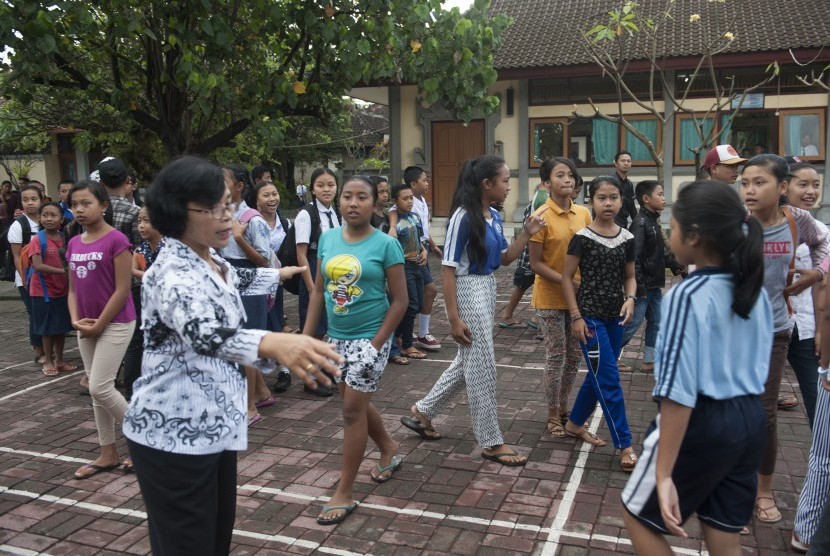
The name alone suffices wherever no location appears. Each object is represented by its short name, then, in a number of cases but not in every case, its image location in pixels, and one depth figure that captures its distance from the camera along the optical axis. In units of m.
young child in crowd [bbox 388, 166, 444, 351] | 7.83
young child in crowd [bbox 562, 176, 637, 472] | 4.52
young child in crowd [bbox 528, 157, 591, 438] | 4.86
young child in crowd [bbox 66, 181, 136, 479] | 4.52
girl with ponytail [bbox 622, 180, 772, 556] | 2.42
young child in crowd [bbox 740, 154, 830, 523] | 3.63
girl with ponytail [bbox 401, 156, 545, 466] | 4.55
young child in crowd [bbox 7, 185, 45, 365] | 7.80
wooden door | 19.56
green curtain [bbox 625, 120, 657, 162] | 18.05
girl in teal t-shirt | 3.92
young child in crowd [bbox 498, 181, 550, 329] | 8.21
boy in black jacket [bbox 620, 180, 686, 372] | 6.13
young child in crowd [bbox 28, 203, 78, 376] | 7.22
